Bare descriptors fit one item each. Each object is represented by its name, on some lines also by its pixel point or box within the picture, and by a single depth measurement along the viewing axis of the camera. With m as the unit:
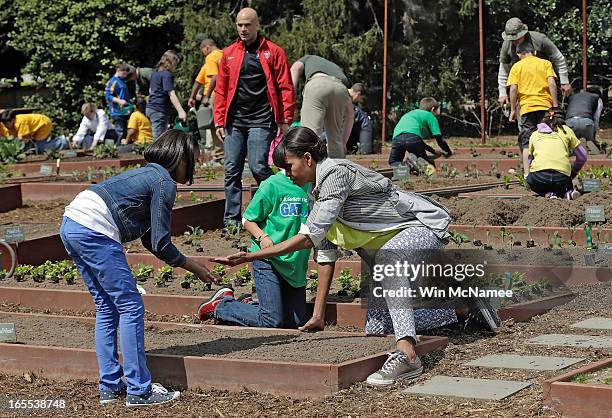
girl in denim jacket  6.52
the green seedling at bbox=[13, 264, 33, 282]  9.87
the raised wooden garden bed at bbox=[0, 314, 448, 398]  6.48
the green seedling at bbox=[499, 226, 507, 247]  10.53
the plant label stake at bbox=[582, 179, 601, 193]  12.24
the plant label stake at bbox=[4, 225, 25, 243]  10.18
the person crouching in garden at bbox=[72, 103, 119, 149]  21.48
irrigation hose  9.87
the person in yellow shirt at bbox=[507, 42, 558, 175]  13.89
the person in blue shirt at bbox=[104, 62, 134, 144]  21.00
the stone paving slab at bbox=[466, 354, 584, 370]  6.80
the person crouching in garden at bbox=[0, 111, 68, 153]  21.05
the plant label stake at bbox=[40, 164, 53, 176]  16.31
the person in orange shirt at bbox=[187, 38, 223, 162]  17.39
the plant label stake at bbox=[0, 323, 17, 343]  7.46
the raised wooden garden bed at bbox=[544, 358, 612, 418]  5.66
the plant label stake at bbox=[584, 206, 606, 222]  9.95
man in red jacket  10.96
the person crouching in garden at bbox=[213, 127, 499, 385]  6.90
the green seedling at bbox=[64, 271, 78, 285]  9.56
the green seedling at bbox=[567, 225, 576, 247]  10.22
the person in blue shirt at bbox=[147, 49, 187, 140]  17.00
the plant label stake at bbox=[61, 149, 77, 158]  18.94
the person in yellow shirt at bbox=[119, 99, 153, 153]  20.02
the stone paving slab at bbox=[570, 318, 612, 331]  7.79
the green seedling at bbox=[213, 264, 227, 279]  9.57
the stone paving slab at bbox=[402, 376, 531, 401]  6.27
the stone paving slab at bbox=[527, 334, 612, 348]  7.27
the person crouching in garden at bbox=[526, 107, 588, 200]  11.98
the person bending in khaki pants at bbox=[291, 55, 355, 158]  11.23
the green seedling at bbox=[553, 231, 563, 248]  10.17
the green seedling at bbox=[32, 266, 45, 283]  9.74
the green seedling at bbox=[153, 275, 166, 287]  9.38
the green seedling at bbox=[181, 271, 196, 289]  9.20
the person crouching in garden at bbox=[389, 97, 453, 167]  15.74
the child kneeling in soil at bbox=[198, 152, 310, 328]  7.98
